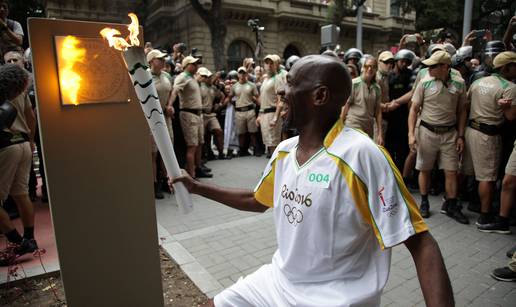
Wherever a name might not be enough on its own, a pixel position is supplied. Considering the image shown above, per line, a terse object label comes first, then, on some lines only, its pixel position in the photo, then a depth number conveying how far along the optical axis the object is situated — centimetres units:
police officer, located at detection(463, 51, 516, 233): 470
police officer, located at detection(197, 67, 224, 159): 844
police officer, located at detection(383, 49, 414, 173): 697
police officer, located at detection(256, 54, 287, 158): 814
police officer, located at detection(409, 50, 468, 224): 514
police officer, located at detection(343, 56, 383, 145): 604
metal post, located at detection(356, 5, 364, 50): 1585
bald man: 144
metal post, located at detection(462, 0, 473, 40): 1002
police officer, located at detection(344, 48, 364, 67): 785
